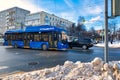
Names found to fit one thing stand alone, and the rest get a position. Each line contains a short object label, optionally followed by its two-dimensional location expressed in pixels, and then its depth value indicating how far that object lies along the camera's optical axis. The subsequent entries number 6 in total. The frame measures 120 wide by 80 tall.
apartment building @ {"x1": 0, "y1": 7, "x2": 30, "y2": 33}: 46.20
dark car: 12.42
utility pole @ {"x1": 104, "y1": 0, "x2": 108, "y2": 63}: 2.78
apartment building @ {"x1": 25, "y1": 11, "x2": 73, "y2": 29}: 37.24
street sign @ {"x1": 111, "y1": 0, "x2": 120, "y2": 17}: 2.59
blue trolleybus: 10.31
